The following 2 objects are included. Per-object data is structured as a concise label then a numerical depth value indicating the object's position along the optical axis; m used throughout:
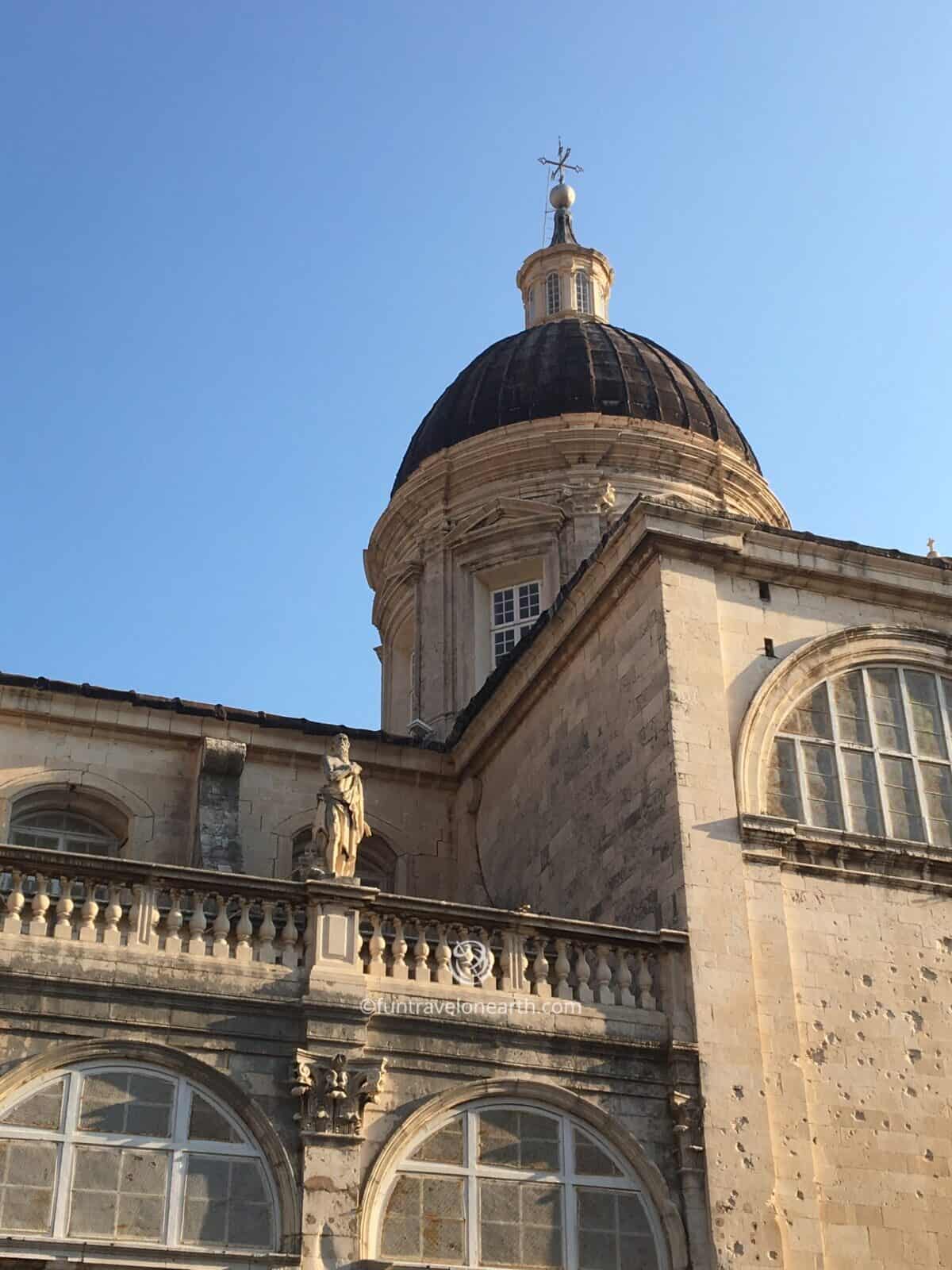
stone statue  16.44
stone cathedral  14.71
